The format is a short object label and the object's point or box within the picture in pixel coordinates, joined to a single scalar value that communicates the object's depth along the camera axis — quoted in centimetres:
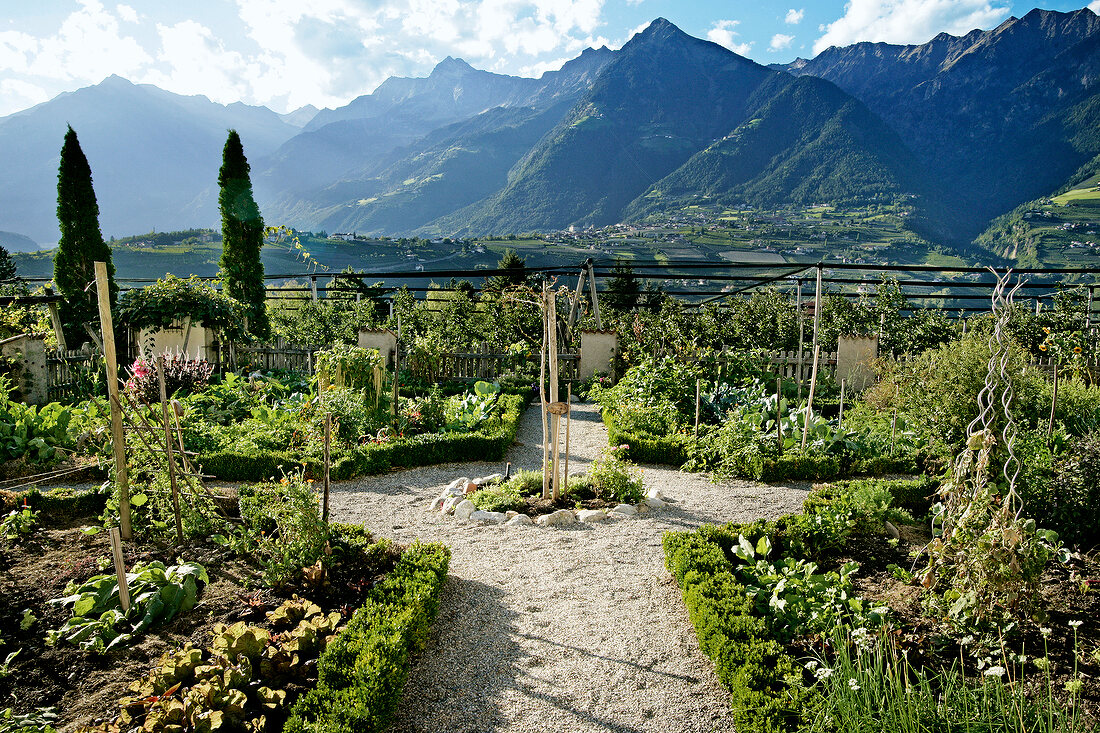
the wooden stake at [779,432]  665
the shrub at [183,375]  835
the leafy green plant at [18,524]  402
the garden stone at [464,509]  527
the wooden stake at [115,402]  355
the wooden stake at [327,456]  400
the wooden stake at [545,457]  529
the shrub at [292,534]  362
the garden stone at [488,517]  513
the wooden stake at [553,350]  511
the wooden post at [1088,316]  1313
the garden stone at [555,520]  505
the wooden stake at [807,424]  673
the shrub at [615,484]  554
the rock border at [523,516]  507
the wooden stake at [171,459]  386
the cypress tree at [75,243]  1140
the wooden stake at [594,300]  1197
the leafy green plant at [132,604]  298
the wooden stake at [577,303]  1213
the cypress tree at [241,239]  1289
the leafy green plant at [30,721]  232
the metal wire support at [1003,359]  310
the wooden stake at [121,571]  296
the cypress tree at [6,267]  1870
